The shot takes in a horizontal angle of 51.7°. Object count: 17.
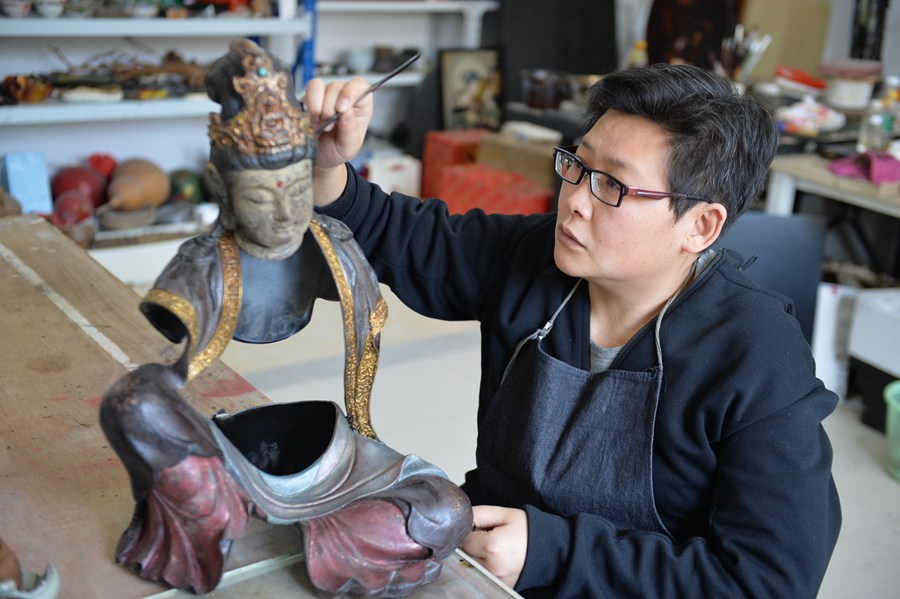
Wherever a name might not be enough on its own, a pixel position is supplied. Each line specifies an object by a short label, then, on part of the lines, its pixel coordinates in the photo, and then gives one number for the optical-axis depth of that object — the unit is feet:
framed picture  15.76
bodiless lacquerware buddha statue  2.93
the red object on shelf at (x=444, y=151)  14.74
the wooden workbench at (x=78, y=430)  3.24
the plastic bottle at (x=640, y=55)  15.72
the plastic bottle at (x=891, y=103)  10.44
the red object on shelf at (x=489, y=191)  12.75
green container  8.52
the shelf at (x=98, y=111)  10.83
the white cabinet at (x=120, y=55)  11.03
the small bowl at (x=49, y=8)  10.80
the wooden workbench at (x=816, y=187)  9.16
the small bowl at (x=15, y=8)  10.59
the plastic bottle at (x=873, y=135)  10.27
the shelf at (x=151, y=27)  10.63
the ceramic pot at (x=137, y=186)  12.01
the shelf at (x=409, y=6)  14.21
